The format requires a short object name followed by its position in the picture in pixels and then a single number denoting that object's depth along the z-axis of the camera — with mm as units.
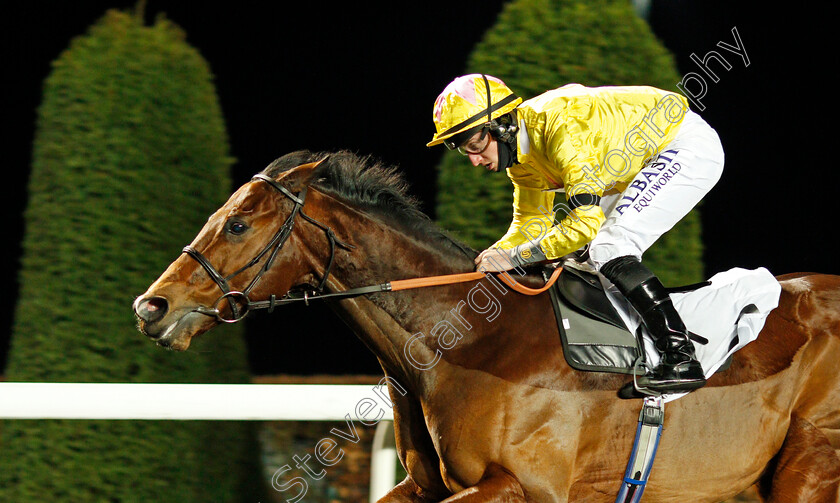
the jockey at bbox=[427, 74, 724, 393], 5246
